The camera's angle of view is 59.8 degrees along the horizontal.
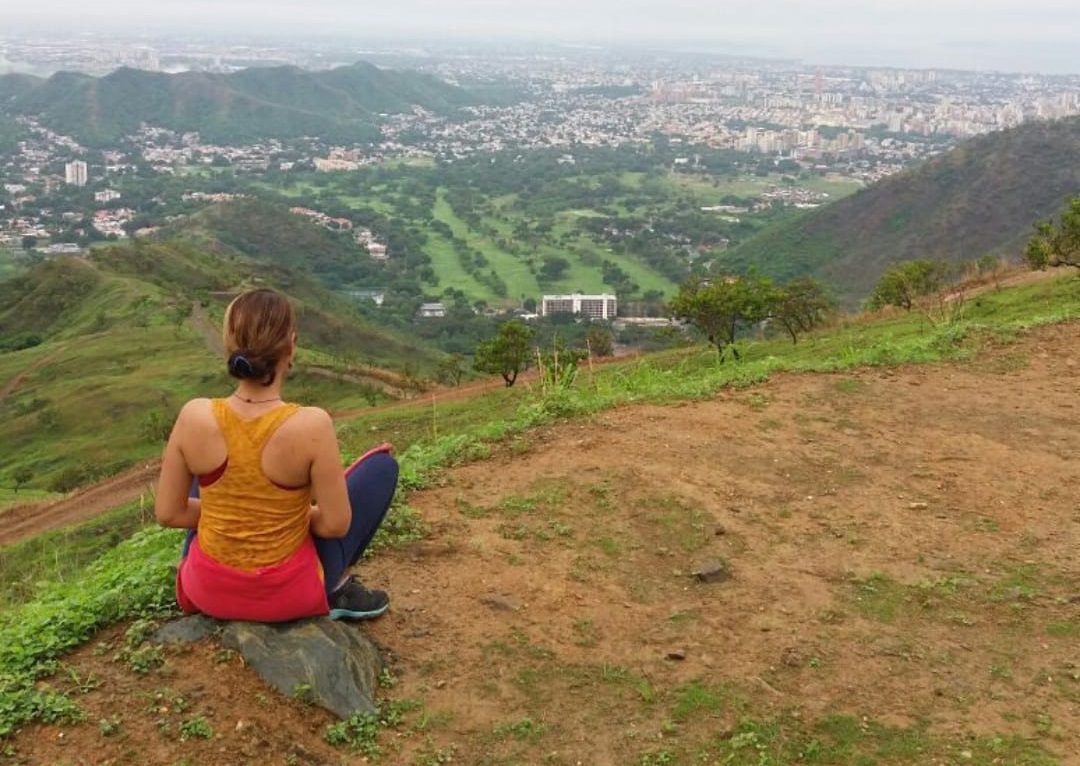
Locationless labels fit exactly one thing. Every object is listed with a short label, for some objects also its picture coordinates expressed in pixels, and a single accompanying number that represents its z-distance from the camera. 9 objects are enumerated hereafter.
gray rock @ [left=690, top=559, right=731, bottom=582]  4.43
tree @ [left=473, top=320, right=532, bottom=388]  19.77
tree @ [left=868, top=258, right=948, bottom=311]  19.52
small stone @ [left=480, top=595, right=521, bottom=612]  4.10
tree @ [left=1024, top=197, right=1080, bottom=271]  14.59
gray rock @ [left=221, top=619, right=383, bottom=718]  3.25
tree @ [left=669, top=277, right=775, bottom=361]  15.66
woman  2.99
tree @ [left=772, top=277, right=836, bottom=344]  17.89
